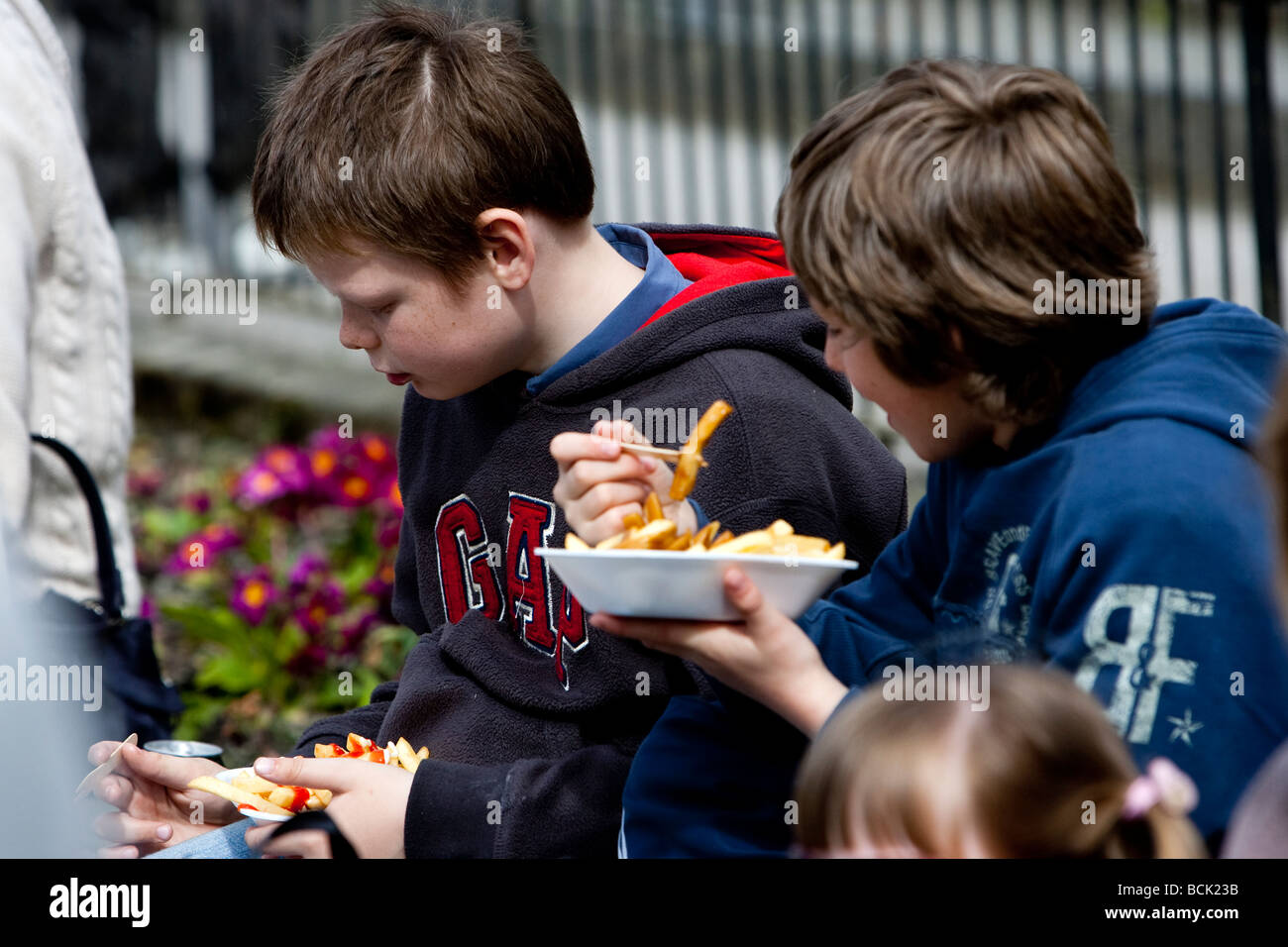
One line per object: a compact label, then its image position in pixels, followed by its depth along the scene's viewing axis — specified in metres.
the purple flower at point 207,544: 4.34
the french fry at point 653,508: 1.72
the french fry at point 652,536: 1.64
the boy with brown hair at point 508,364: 2.07
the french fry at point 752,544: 1.60
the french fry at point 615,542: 1.66
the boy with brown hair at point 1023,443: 1.51
